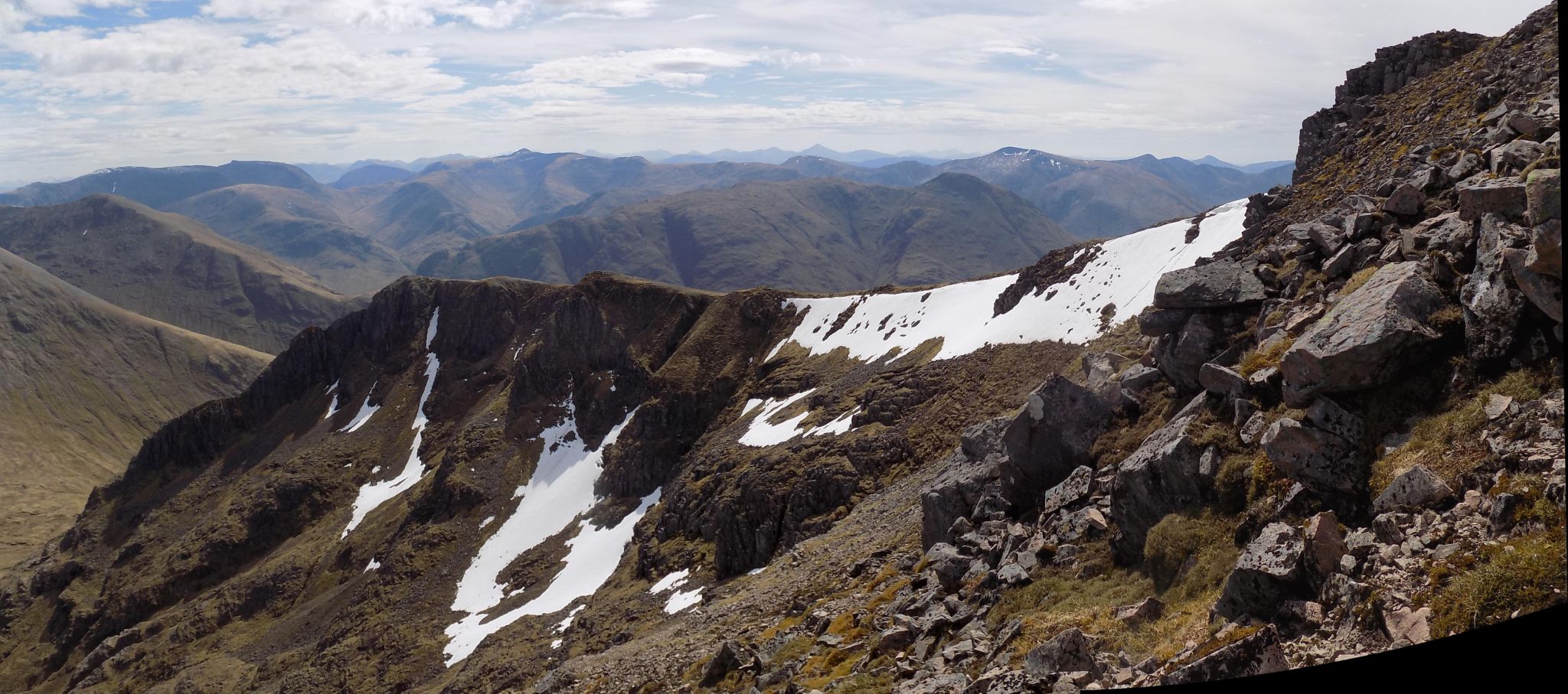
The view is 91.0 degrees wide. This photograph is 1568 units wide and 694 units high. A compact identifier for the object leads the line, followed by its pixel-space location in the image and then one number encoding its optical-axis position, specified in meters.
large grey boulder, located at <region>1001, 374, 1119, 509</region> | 23.70
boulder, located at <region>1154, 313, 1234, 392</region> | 20.92
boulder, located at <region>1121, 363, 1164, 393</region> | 22.92
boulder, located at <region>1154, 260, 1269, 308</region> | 21.11
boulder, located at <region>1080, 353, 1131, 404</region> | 23.89
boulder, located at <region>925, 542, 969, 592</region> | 22.44
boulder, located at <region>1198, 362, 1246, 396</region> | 17.83
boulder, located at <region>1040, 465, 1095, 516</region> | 21.80
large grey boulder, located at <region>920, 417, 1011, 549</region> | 27.16
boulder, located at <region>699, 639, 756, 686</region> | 26.95
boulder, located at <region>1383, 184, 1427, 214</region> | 18.11
